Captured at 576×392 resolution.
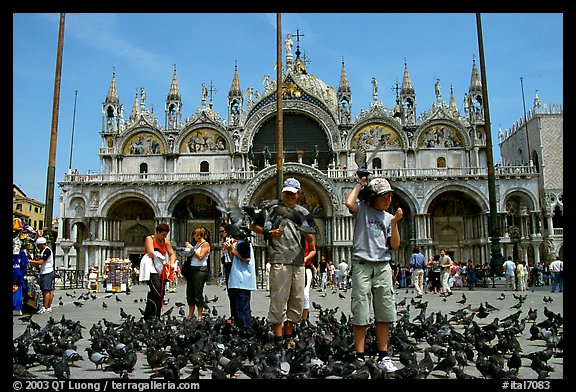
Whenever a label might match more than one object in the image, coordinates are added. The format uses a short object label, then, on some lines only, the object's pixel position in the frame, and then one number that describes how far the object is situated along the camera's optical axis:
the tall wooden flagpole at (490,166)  19.42
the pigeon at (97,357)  5.81
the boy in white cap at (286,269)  6.39
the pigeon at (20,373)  5.05
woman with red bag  8.66
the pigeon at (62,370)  4.96
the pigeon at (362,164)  5.56
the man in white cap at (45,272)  11.69
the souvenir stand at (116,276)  22.55
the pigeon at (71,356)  5.73
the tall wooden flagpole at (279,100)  14.92
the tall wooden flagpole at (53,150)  15.95
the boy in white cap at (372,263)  5.55
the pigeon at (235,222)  7.46
